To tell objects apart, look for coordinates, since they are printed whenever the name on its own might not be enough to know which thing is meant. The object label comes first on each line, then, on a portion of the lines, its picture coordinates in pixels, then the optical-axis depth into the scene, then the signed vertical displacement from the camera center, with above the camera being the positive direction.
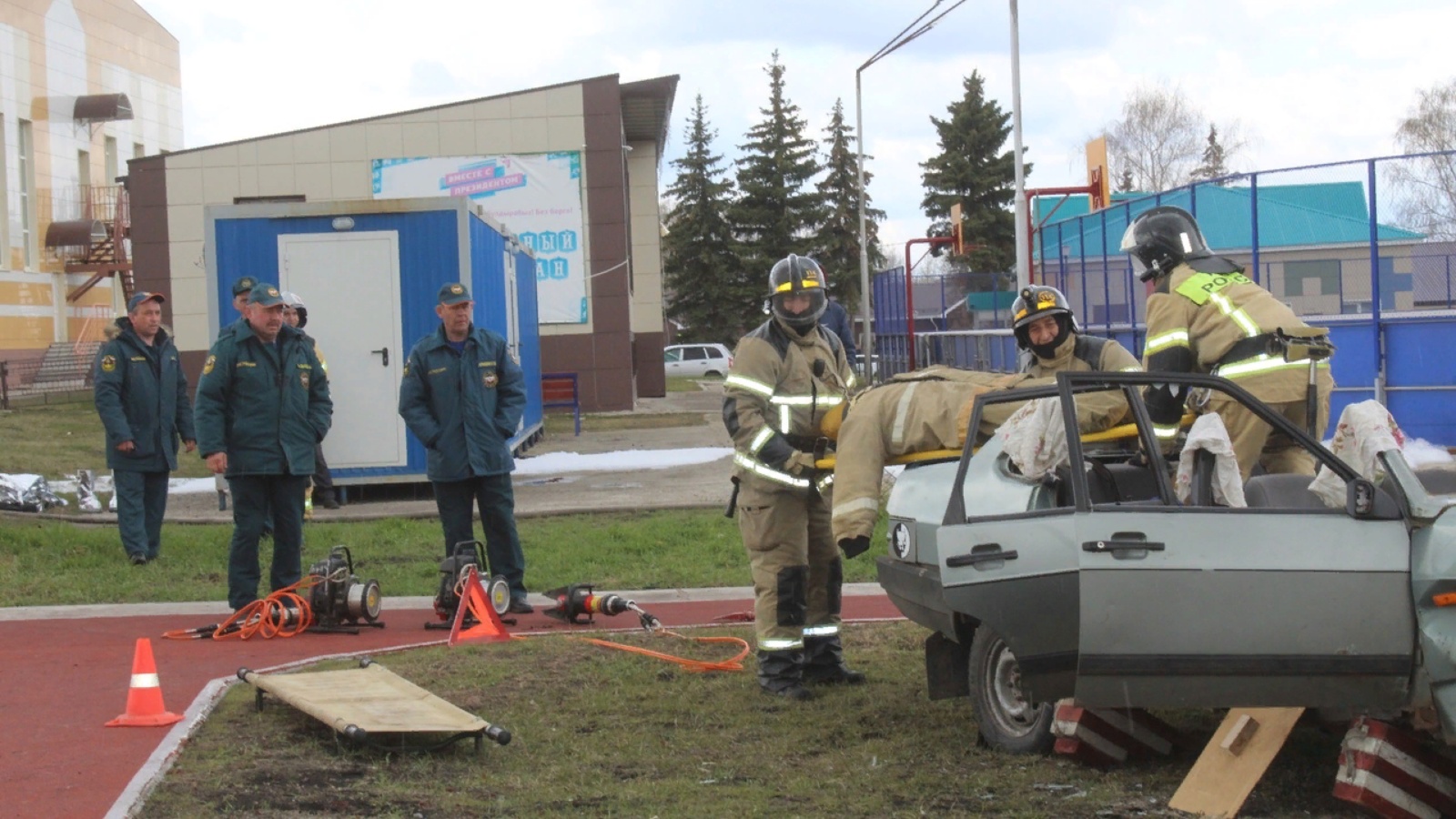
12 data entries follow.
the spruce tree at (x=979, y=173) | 61.94 +7.19
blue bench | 25.42 -0.41
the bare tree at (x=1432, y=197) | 18.28 +1.90
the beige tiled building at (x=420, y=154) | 29.95 +3.86
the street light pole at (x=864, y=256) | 32.50 +2.35
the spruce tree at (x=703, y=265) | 65.94 +4.19
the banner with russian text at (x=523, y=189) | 29.95 +3.50
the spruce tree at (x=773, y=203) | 65.88 +6.72
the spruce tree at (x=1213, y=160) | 66.44 +7.91
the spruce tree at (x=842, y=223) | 66.25 +5.87
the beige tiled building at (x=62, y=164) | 44.53 +6.81
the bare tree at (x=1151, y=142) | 66.62 +8.78
